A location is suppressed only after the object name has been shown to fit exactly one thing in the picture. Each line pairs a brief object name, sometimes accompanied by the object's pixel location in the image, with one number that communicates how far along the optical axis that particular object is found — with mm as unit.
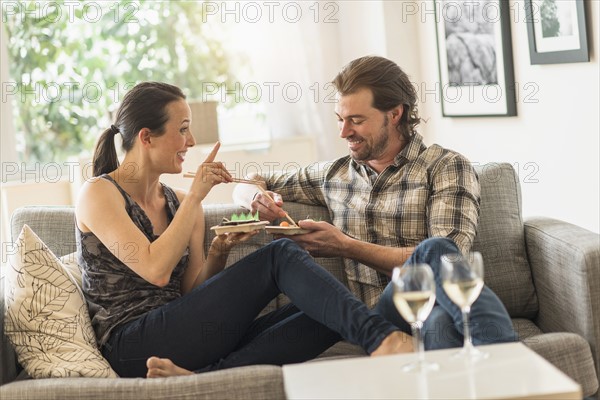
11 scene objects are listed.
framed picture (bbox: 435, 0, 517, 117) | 7250
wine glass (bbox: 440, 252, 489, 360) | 3324
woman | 4476
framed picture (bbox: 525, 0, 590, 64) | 6001
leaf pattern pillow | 4309
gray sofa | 3993
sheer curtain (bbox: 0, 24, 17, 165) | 8990
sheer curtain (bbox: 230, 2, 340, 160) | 9614
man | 4856
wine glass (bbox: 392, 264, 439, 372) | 3255
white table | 3073
